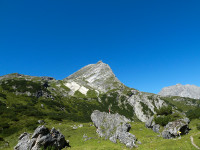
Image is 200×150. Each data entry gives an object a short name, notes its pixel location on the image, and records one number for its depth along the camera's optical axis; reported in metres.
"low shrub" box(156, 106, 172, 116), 71.62
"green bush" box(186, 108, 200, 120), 81.81
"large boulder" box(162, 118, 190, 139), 47.94
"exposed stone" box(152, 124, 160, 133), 56.84
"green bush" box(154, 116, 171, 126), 58.78
